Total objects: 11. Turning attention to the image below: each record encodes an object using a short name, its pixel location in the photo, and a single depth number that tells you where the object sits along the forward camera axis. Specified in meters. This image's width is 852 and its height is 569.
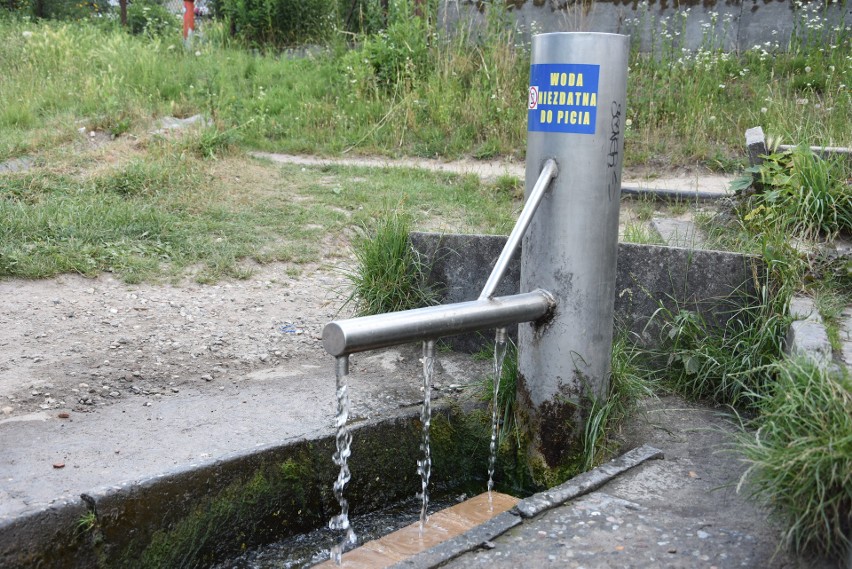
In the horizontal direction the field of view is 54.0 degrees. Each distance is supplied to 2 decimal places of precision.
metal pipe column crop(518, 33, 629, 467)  2.77
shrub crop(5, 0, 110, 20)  13.99
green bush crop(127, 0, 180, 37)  12.15
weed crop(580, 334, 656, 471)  2.98
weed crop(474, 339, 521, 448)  3.23
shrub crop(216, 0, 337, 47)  11.25
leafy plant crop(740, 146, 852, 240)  3.74
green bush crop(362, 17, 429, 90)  8.41
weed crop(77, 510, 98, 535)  2.51
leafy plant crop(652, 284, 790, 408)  3.16
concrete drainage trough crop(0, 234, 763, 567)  2.53
